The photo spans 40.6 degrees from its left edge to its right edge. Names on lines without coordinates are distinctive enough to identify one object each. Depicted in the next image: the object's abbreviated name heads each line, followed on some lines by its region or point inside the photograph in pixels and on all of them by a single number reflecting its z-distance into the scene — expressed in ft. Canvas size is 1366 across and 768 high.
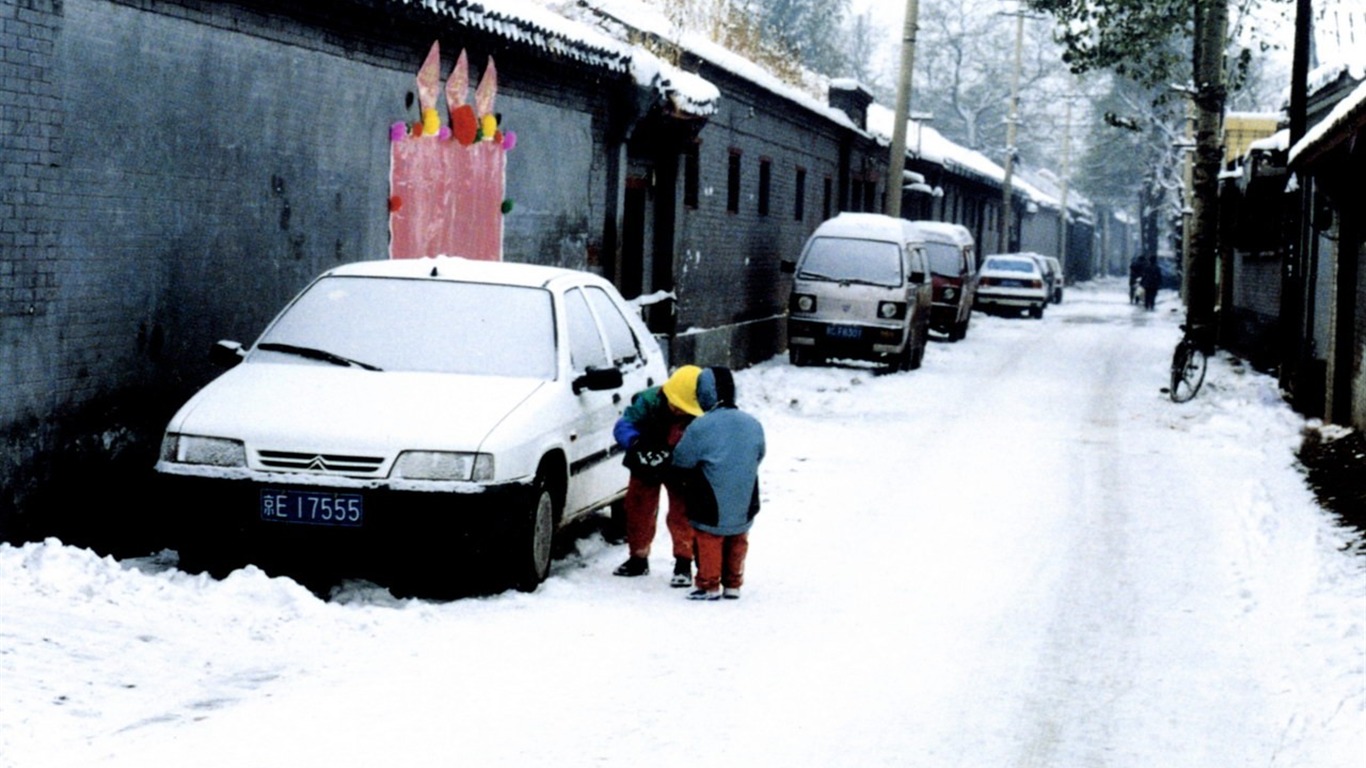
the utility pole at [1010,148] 189.88
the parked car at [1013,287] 150.61
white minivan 82.02
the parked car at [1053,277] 185.88
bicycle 70.23
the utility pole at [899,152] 96.22
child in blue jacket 29.81
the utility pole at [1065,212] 263.66
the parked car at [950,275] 111.34
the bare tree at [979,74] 294.05
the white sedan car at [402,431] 26.96
